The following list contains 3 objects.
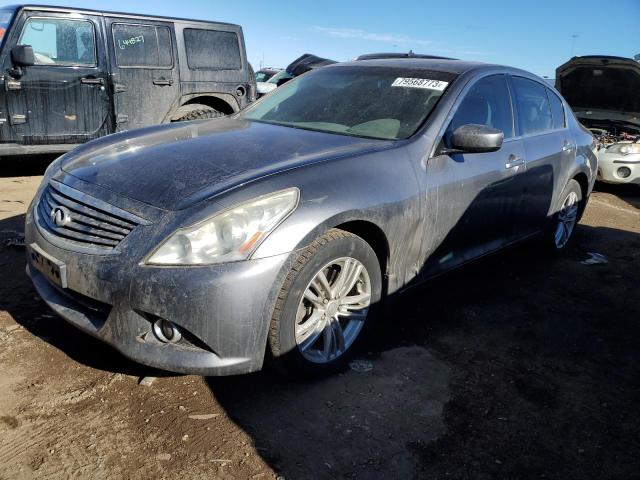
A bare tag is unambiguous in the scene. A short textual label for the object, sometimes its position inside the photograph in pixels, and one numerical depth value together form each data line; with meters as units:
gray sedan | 2.35
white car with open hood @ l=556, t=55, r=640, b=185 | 8.48
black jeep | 6.36
